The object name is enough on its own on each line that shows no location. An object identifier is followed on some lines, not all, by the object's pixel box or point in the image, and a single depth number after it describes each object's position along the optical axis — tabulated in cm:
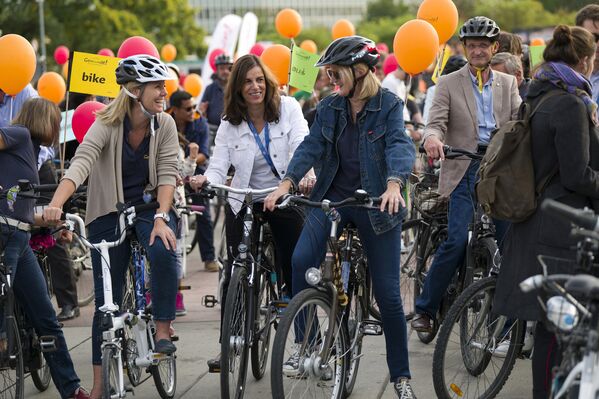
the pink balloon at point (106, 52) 1235
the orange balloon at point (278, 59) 1120
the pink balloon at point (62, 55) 1933
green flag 992
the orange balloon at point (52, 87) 1180
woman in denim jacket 571
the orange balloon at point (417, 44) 930
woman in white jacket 659
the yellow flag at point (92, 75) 882
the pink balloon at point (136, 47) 921
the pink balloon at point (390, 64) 1506
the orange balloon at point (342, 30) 1652
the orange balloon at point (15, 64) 845
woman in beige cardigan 607
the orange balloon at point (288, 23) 1437
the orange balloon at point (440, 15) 1002
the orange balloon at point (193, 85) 1830
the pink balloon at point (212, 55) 1728
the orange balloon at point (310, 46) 1909
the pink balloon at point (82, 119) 864
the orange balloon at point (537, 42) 1435
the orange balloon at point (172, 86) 1175
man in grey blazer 698
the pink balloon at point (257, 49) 1301
